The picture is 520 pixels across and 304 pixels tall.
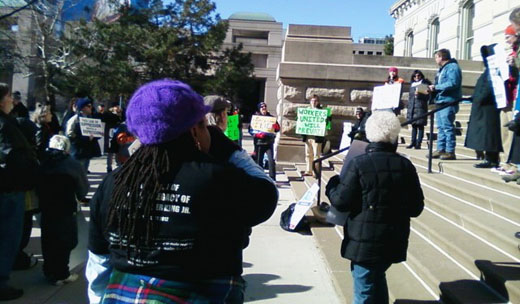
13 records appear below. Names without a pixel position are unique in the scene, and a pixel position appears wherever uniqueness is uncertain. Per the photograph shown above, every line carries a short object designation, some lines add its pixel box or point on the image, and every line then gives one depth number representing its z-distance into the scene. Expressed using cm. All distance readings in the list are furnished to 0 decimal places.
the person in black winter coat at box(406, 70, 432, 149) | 956
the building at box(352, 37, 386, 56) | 6744
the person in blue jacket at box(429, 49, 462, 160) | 787
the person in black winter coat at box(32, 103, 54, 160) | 724
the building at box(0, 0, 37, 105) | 2177
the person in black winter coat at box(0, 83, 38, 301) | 422
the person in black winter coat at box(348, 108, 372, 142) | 936
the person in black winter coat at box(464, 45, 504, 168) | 582
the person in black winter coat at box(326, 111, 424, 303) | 329
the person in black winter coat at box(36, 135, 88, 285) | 472
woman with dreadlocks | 175
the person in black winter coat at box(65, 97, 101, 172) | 854
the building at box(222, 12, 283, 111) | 4603
